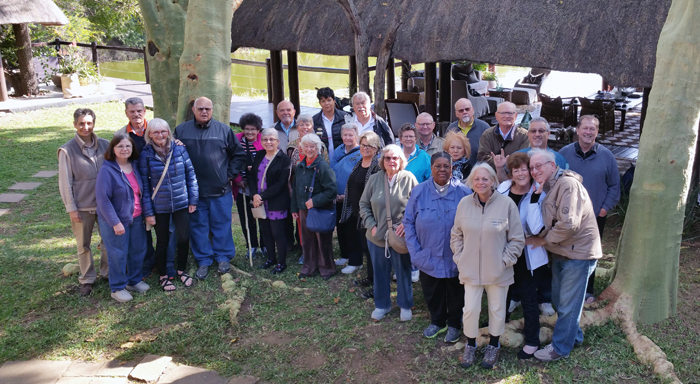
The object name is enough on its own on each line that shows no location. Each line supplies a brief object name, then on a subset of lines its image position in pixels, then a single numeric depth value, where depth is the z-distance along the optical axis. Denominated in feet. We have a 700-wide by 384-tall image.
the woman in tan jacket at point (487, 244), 13.51
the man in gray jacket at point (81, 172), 17.63
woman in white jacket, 14.05
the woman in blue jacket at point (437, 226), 14.64
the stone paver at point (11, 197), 28.84
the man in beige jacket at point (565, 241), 13.35
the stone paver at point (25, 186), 30.53
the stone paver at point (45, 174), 33.06
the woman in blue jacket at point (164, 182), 18.10
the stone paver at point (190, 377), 14.49
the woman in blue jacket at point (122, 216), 17.29
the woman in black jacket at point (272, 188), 19.19
